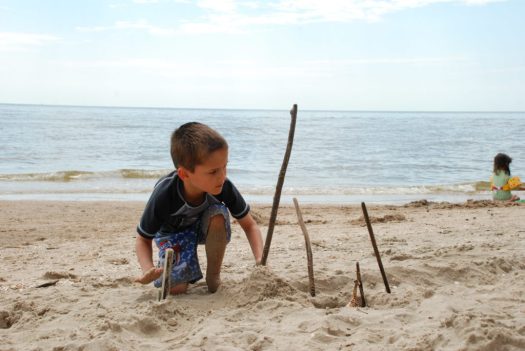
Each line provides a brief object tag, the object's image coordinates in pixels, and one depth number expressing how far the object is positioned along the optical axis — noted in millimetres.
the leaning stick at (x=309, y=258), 3320
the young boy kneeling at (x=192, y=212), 3158
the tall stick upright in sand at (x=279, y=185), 3204
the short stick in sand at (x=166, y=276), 3150
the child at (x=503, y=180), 9602
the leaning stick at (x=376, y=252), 3253
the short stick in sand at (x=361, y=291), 3246
